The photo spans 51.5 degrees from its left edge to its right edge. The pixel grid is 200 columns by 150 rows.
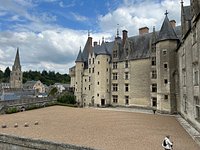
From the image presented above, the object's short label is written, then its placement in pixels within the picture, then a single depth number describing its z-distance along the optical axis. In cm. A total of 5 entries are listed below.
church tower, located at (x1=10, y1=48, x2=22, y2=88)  8581
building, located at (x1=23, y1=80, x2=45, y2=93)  9460
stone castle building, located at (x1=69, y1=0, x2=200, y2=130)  1666
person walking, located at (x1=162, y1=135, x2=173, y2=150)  933
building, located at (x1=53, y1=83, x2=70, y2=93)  9175
